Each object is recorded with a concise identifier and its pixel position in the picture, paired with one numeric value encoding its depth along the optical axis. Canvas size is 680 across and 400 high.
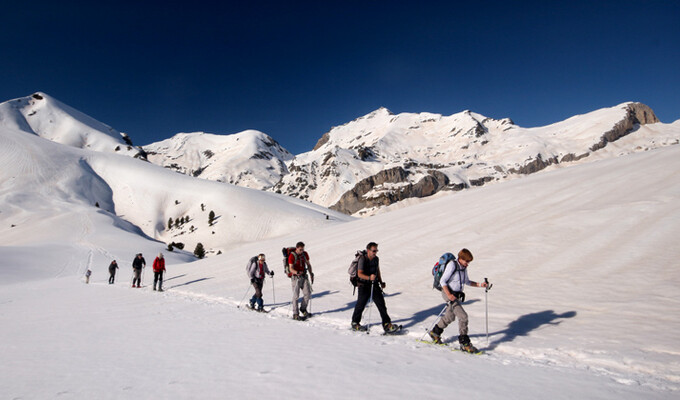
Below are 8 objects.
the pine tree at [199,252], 63.62
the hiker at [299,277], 10.15
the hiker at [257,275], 11.55
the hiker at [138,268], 20.44
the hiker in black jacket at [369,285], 8.16
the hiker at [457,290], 6.64
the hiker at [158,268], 18.44
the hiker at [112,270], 24.50
